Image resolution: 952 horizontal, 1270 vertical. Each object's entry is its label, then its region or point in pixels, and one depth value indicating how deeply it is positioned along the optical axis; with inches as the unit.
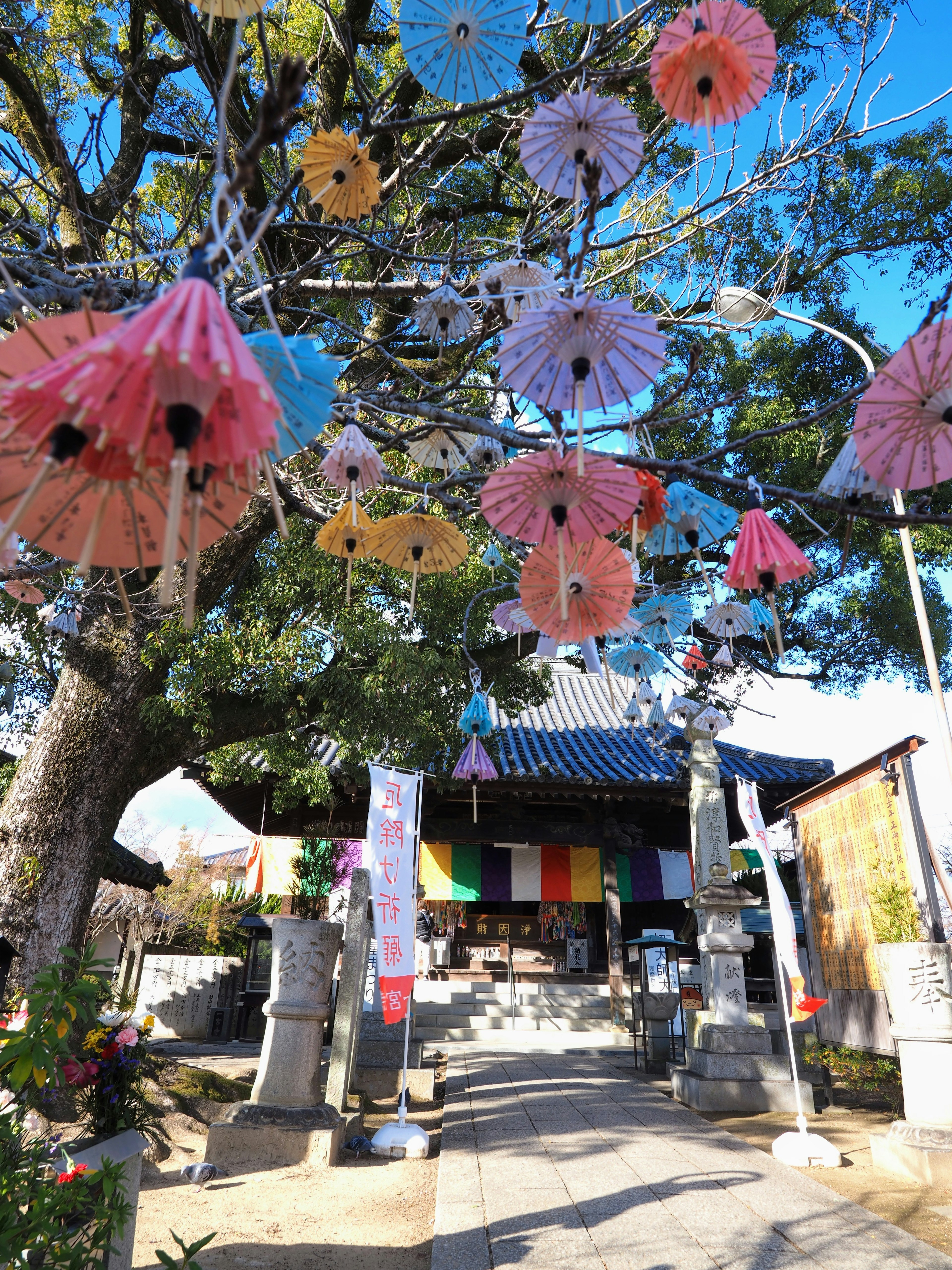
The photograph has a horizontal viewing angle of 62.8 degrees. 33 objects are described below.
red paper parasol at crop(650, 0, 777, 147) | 123.3
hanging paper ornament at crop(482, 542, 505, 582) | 215.0
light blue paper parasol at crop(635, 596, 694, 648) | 168.6
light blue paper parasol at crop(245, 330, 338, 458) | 79.0
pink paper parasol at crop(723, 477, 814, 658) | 104.5
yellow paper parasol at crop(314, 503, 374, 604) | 131.0
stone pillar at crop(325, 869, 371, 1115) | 297.0
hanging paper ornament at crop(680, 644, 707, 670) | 191.6
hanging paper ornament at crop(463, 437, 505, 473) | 145.9
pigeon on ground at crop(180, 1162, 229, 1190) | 228.1
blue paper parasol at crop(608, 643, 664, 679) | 187.9
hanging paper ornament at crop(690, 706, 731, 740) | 376.8
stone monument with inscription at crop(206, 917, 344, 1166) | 244.2
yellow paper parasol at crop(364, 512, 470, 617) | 131.6
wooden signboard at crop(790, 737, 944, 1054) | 260.4
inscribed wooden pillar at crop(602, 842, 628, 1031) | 565.6
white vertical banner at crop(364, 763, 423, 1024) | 263.9
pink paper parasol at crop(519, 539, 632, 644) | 115.1
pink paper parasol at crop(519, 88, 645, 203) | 130.7
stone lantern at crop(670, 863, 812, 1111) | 315.0
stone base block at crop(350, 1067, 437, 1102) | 355.9
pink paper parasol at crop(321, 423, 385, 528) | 122.0
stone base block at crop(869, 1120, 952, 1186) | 205.8
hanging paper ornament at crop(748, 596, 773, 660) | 230.2
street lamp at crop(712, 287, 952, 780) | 173.5
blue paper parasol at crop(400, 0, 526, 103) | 144.5
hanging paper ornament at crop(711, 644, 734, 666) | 281.9
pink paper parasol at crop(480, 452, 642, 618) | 98.5
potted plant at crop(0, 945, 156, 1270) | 99.5
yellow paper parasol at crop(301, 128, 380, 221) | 162.7
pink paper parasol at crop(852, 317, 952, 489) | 86.7
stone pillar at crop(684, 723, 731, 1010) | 389.4
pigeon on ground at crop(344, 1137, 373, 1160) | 262.7
